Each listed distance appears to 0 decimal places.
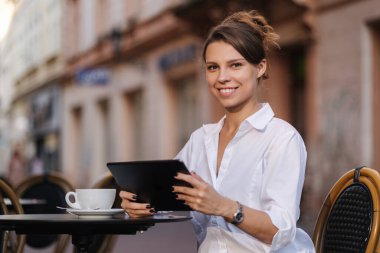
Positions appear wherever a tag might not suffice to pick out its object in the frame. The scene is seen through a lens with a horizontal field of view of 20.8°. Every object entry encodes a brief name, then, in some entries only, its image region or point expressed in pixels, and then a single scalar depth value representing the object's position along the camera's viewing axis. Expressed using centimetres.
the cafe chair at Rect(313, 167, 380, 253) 385
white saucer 386
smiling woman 361
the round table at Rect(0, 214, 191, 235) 355
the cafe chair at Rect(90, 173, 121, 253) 557
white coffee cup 396
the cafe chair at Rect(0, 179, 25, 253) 497
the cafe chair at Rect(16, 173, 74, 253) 670
